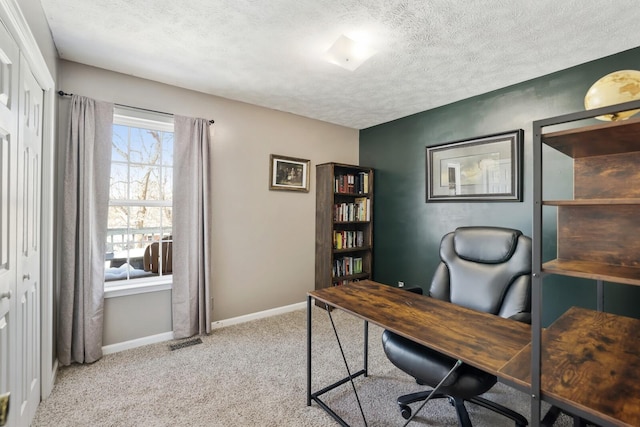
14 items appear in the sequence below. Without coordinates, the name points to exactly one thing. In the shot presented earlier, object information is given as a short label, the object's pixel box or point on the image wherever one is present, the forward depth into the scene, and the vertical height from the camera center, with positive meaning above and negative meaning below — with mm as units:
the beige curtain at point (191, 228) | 2738 -132
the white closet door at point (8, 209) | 1196 +16
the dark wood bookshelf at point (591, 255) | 825 -149
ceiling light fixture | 2020 +1155
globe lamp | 931 +407
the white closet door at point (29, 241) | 1441 -148
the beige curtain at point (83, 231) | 2248 -142
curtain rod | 2251 +932
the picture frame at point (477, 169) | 2703 +465
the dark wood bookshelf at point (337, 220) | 3627 -73
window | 2664 +126
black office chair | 1385 -507
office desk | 1111 -510
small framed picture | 3432 +496
